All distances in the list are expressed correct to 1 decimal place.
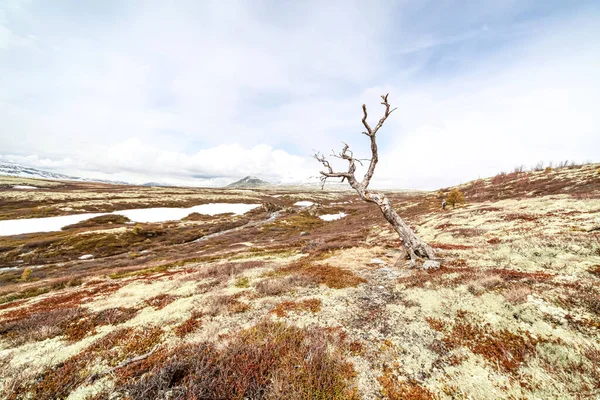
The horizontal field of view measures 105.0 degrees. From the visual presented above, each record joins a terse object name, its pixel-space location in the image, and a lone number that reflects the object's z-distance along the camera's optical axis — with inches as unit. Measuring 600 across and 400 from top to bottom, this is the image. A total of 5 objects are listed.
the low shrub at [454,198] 1673.2
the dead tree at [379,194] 582.9
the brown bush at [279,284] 447.3
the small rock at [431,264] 495.9
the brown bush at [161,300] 435.8
